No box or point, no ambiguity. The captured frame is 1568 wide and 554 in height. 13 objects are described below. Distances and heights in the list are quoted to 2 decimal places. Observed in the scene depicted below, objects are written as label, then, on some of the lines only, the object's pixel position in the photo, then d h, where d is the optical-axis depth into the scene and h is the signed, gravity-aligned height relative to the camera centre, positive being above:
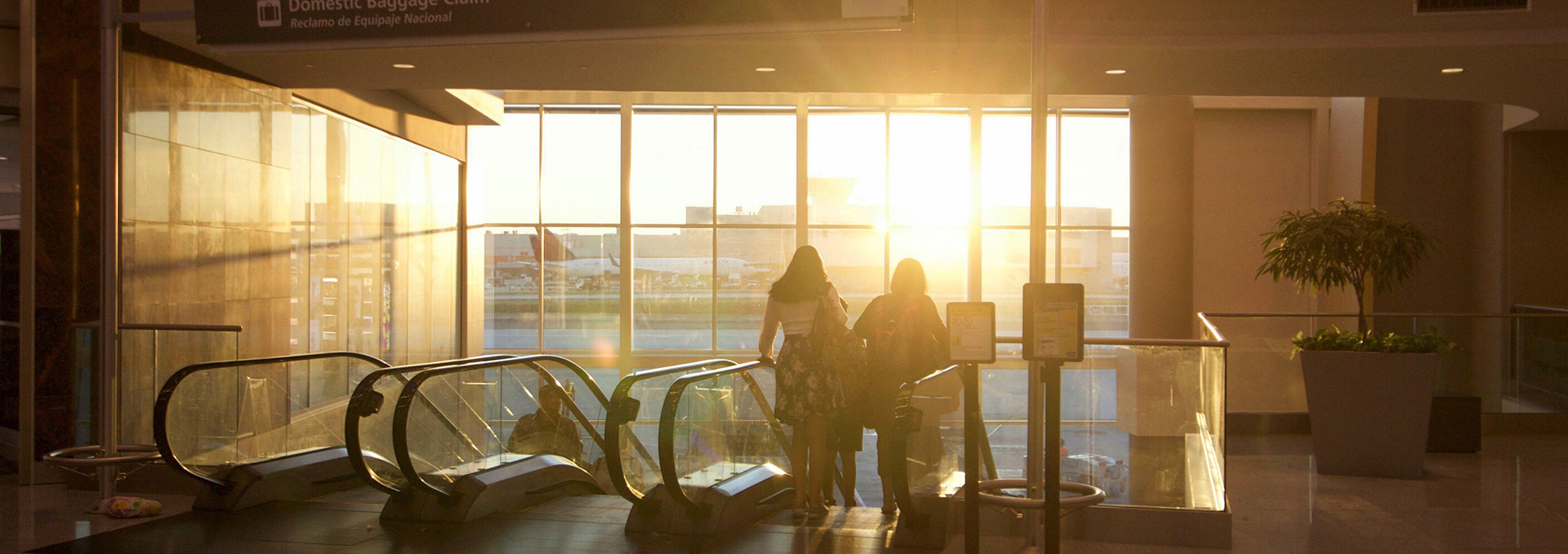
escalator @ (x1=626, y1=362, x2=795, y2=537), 5.31 -1.12
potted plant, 7.18 -0.75
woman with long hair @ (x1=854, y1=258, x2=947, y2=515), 5.70 -0.40
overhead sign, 4.44 +1.11
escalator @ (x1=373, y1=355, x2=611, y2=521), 5.57 -1.11
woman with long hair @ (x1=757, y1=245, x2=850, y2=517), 5.60 -0.54
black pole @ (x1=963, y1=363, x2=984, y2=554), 4.54 -0.83
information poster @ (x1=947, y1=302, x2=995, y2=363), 4.36 -0.28
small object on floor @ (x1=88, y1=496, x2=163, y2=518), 5.62 -1.33
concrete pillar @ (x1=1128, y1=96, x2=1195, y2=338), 13.66 +0.70
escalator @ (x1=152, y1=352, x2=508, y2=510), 5.80 -1.07
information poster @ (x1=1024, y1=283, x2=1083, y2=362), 4.17 -0.21
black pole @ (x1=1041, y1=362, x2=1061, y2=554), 4.20 -0.80
